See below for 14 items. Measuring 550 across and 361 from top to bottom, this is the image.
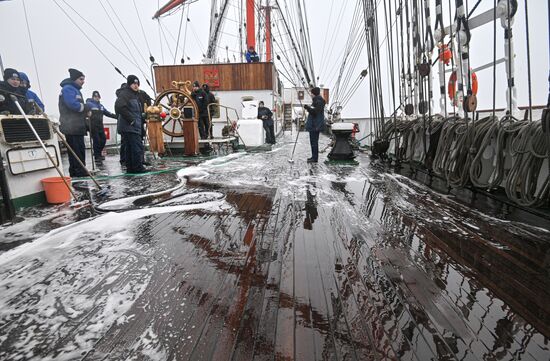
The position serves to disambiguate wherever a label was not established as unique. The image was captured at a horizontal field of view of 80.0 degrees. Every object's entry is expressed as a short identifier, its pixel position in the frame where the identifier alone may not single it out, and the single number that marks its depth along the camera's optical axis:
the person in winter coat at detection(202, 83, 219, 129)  9.36
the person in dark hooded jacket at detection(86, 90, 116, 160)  7.75
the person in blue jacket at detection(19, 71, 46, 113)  4.52
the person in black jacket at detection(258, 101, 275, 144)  11.90
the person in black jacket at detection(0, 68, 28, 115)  4.14
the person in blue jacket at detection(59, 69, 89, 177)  4.93
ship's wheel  8.45
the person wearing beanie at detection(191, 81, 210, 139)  9.02
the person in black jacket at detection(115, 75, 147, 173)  5.35
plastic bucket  3.72
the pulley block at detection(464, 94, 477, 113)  3.87
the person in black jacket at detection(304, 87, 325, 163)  6.90
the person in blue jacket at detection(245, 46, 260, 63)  14.30
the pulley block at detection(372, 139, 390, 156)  6.86
